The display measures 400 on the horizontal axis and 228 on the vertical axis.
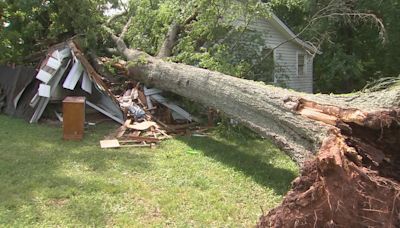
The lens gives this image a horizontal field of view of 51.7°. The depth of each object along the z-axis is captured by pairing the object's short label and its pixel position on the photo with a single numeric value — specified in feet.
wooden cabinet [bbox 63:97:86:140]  23.97
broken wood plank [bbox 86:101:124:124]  29.12
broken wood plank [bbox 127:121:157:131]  26.35
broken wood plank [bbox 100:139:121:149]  22.82
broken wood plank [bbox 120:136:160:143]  24.60
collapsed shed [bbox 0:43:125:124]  28.48
